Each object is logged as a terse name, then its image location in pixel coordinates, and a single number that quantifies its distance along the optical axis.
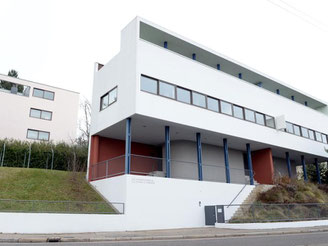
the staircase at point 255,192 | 19.97
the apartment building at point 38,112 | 33.00
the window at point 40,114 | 34.97
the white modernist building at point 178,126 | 16.22
